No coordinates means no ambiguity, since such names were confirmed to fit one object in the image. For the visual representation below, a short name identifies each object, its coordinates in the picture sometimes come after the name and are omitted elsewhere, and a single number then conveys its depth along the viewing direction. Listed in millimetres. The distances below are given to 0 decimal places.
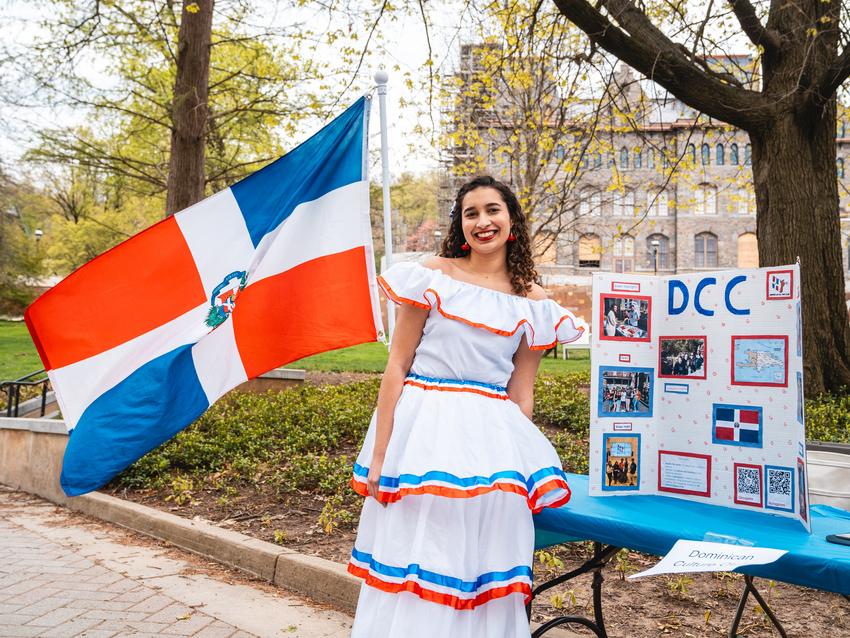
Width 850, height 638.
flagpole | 4512
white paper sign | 1943
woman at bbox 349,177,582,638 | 2551
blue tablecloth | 2064
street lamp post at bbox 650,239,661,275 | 53875
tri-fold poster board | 2492
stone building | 53347
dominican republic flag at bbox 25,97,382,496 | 4168
